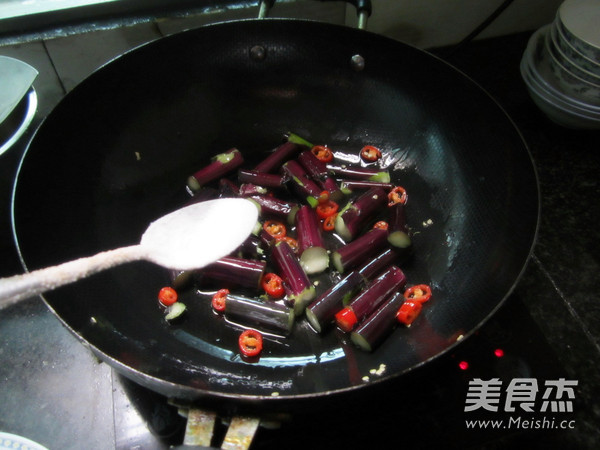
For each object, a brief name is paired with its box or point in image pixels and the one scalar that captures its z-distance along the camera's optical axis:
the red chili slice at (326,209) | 0.38
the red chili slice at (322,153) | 0.41
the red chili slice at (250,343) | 0.31
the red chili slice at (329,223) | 0.38
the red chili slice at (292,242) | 0.37
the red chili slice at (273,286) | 0.34
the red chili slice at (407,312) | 0.32
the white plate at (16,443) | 0.30
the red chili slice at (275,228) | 0.38
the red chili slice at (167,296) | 0.33
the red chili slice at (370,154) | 0.41
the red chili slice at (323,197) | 0.38
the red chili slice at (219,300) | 0.33
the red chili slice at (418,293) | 0.33
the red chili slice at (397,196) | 0.39
